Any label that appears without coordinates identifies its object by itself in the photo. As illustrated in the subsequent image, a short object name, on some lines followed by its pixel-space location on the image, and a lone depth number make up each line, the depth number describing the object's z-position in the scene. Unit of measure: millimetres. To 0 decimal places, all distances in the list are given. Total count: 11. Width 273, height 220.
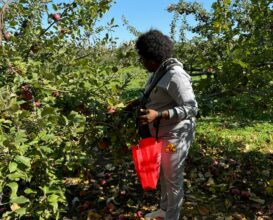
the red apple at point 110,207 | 2213
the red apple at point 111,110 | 1874
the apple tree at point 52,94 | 1336
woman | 1613
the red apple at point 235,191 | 2396
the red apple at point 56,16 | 2235
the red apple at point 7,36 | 2024
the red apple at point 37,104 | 1644
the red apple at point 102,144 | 1954
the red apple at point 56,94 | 1832
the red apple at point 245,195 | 2365
